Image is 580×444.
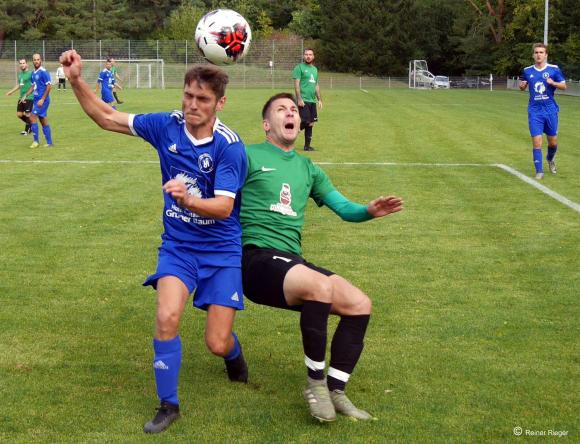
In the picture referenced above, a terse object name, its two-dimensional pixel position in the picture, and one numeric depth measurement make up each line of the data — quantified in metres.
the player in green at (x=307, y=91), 19.98
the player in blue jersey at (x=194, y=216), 4.84
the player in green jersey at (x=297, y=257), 4.86
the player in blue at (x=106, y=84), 34.91
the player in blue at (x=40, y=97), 20.19
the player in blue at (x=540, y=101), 15.00
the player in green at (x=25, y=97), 22.02
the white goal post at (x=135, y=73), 63.72
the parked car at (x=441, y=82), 74.75
